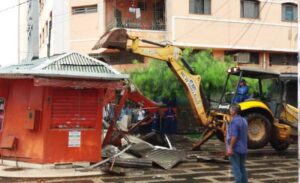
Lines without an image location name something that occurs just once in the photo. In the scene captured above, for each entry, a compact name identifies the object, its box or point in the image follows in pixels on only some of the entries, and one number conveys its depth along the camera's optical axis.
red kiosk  12.86
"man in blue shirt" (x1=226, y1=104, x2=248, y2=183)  9.54
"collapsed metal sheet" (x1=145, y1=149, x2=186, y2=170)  13.55
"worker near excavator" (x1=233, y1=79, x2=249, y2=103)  16.17
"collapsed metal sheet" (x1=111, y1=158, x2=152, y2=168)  13.38
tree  23.11
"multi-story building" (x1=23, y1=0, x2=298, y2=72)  28.50
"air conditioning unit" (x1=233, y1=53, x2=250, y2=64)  29.32
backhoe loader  15.70
